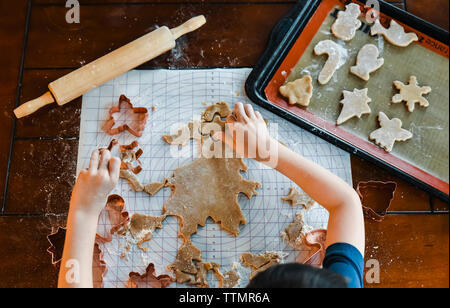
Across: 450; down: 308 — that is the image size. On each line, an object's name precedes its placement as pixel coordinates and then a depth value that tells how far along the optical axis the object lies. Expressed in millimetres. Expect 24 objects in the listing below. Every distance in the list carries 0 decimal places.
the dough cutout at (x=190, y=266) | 866
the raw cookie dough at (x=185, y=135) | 951
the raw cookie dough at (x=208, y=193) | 901
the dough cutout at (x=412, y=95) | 948
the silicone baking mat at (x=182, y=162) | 888
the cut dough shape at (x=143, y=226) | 886
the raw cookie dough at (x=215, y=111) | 965
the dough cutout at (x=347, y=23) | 1000
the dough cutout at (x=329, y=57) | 976
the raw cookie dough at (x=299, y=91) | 959
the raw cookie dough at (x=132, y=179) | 917
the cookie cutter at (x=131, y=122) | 948
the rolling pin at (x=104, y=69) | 930
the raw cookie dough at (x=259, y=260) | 875
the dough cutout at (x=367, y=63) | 973
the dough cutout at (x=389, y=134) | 933
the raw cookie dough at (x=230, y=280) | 867
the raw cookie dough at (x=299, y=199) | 912
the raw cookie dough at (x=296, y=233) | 895
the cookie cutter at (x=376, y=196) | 922
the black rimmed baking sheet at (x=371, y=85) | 928
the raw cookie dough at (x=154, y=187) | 914
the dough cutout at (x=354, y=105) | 949
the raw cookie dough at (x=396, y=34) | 983
